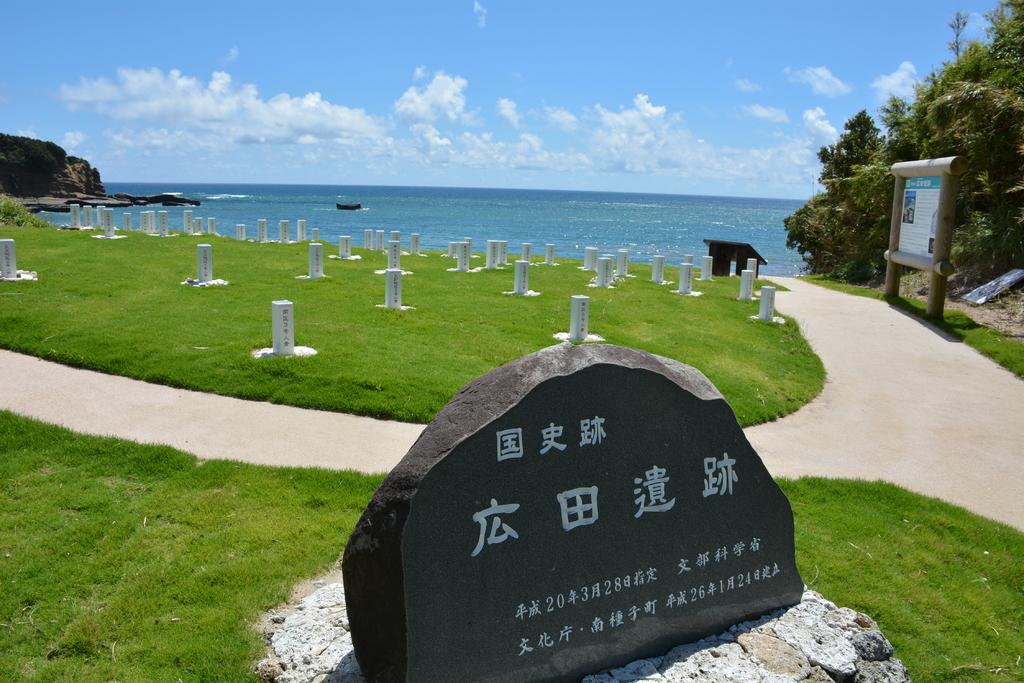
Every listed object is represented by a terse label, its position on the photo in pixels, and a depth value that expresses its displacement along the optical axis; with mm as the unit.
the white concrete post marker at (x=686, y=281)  18312
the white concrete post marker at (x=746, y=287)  17688
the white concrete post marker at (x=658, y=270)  20422
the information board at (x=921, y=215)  16375
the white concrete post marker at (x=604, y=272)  18172
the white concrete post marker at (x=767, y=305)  15312
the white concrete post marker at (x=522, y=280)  16188
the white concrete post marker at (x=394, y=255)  17969
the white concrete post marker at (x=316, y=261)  16666
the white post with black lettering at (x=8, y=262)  14273
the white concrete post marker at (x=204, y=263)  15461
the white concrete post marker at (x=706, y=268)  22031
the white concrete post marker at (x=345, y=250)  21578
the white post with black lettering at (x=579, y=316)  11727
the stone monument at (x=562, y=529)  3566
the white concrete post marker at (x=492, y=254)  21250
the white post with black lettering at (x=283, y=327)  9930
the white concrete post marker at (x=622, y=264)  21109
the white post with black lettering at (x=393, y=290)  13617
